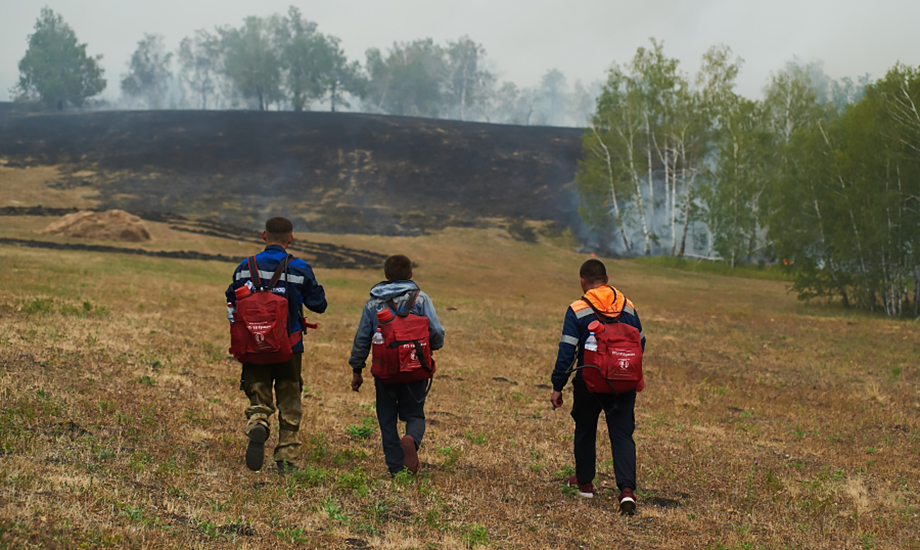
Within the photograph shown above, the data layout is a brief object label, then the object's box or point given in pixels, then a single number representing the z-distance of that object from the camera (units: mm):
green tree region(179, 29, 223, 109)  125375
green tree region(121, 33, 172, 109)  125562
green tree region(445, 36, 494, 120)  124625
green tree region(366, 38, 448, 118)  114250
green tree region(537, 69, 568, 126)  184262
